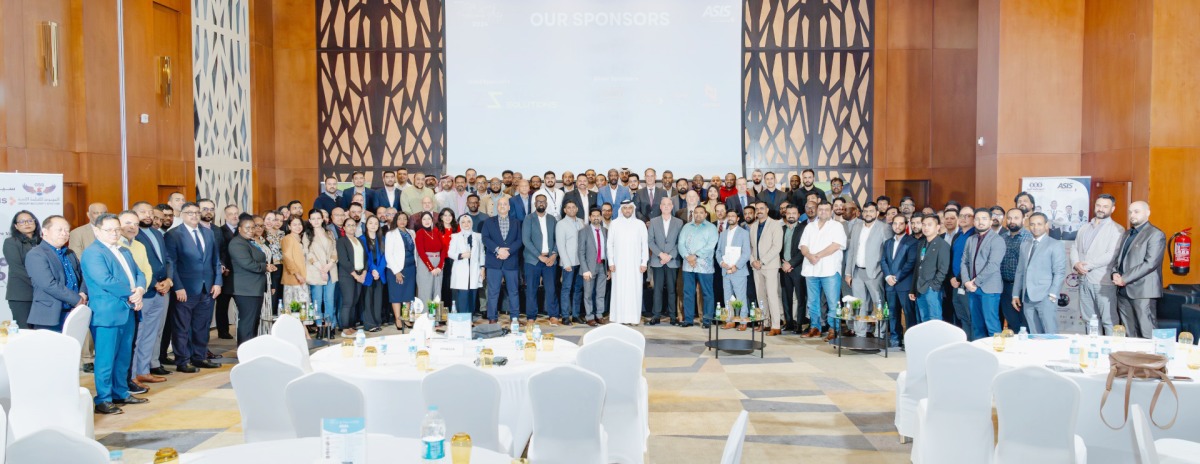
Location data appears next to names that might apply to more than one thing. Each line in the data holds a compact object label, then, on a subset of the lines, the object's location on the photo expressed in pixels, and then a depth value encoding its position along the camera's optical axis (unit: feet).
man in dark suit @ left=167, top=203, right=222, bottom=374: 25.71
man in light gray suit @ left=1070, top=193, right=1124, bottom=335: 25.70
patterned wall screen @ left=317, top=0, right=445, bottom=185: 45.42
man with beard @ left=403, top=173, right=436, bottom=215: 37.78
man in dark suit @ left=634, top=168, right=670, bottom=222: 36.76
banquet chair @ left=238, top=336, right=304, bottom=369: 15.58
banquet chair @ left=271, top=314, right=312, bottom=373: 18.15
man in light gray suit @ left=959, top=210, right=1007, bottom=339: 25.93
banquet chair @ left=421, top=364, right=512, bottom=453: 12.71
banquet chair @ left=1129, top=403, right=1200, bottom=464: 10.77
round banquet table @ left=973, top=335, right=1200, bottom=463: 14.39
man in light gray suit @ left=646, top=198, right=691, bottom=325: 34.22
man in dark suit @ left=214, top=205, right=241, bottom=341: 28.22
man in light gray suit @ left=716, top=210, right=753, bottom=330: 32.58
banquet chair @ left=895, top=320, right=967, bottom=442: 17.21
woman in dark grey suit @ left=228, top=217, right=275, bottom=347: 27.22
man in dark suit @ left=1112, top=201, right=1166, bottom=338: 24.35
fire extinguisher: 30.32
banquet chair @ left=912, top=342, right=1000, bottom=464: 14.34
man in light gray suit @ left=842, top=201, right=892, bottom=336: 29.66
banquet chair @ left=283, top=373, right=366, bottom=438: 12.41
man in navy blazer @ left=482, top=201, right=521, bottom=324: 33.81
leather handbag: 14.23
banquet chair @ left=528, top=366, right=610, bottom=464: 12.83
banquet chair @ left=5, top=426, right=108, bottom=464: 8.95
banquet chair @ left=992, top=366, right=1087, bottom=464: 12.44
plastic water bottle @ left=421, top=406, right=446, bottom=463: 9.70
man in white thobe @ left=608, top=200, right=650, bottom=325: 34.12
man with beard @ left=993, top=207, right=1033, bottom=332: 26.12
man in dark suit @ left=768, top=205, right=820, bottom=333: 32.17
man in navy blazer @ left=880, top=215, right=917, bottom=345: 28.35
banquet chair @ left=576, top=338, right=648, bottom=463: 15.39
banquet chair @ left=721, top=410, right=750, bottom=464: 9.32
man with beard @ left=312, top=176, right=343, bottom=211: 37.32
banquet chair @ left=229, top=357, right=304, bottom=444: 13.37
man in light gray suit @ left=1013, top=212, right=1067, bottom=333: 24.99
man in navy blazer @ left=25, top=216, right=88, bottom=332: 20.61
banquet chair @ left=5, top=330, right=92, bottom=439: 15.87
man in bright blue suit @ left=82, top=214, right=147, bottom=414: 20.65
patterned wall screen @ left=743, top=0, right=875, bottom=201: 45.21
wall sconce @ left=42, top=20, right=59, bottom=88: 29.25
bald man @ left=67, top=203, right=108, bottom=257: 26.80
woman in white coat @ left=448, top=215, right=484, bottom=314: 33.53
